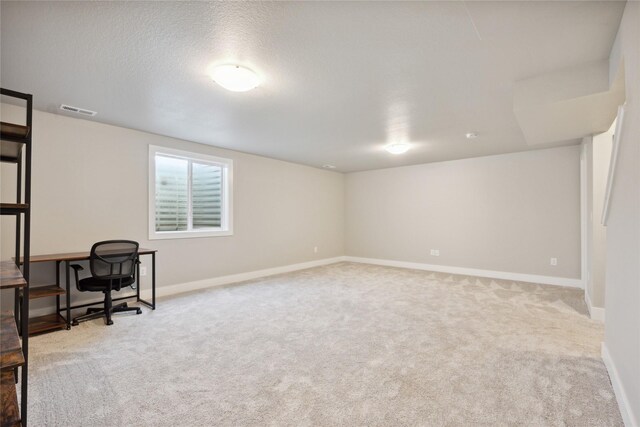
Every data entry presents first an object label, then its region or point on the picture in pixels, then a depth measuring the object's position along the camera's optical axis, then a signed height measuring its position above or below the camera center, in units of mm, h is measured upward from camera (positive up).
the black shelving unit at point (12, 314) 1174 -441
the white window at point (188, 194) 4395 +351
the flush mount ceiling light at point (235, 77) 2395 +1133
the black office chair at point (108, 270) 3240 -599
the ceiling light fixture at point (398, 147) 4805 +1118
